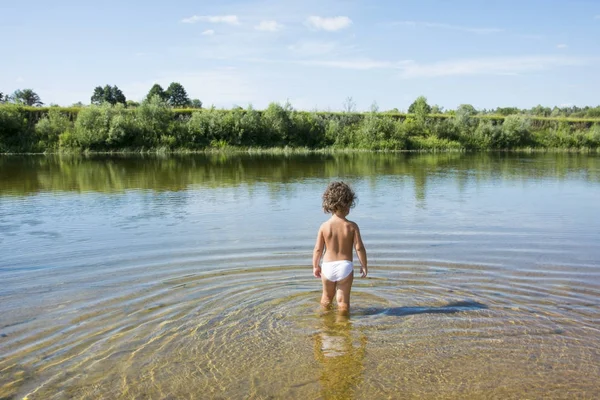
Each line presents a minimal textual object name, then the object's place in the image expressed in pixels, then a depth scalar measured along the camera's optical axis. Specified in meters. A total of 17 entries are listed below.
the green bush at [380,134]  76.69
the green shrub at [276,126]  78.01
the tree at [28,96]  102.01
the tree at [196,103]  108.59
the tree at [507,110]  116.44
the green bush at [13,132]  68.69
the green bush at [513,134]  81.25
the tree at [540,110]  114.78
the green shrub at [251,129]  76.56
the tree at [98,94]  121.31
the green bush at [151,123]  72.69
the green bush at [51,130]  70.25
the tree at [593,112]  120.79
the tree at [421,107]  87.75
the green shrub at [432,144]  77.31
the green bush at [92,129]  70.31
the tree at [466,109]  85.26
